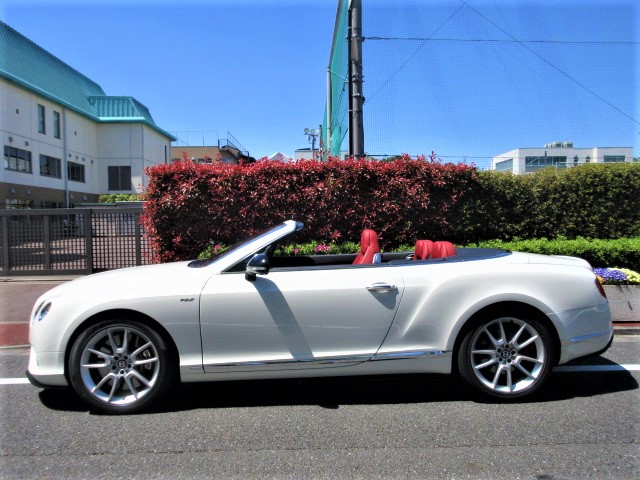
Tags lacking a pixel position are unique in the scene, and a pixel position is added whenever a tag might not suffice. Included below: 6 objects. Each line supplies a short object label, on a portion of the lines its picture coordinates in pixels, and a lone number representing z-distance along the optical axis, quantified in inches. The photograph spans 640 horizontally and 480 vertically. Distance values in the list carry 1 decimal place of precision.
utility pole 348.8
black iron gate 409.1
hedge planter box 274.2
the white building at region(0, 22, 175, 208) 1055.0
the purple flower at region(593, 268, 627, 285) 288.4
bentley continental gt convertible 149.8
